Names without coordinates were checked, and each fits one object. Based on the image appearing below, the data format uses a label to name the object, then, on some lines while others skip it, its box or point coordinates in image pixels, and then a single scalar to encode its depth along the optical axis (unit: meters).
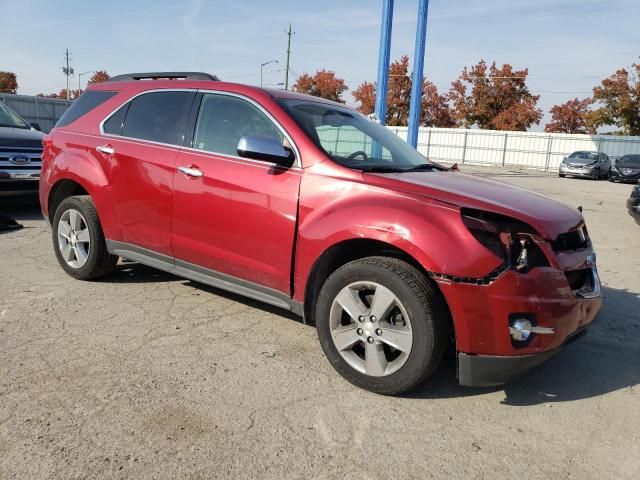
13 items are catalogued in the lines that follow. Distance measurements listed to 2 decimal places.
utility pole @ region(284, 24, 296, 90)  52.03
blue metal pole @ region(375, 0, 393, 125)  15.12
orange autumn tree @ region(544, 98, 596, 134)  57.12
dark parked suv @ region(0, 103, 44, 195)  7.38
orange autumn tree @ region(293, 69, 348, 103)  58.50
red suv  2.71
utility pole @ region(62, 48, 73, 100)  68.64
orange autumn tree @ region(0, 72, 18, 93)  71.94
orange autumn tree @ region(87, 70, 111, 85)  74.22
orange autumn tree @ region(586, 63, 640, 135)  40.41
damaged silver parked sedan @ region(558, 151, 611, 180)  26.05
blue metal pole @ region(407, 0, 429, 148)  15.17
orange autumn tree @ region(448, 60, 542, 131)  48.09
